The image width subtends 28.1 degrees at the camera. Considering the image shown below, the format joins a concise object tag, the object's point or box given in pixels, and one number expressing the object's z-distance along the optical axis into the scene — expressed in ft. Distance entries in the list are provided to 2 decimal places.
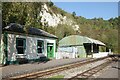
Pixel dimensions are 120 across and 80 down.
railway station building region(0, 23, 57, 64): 71.35
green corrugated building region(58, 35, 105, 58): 136.26
